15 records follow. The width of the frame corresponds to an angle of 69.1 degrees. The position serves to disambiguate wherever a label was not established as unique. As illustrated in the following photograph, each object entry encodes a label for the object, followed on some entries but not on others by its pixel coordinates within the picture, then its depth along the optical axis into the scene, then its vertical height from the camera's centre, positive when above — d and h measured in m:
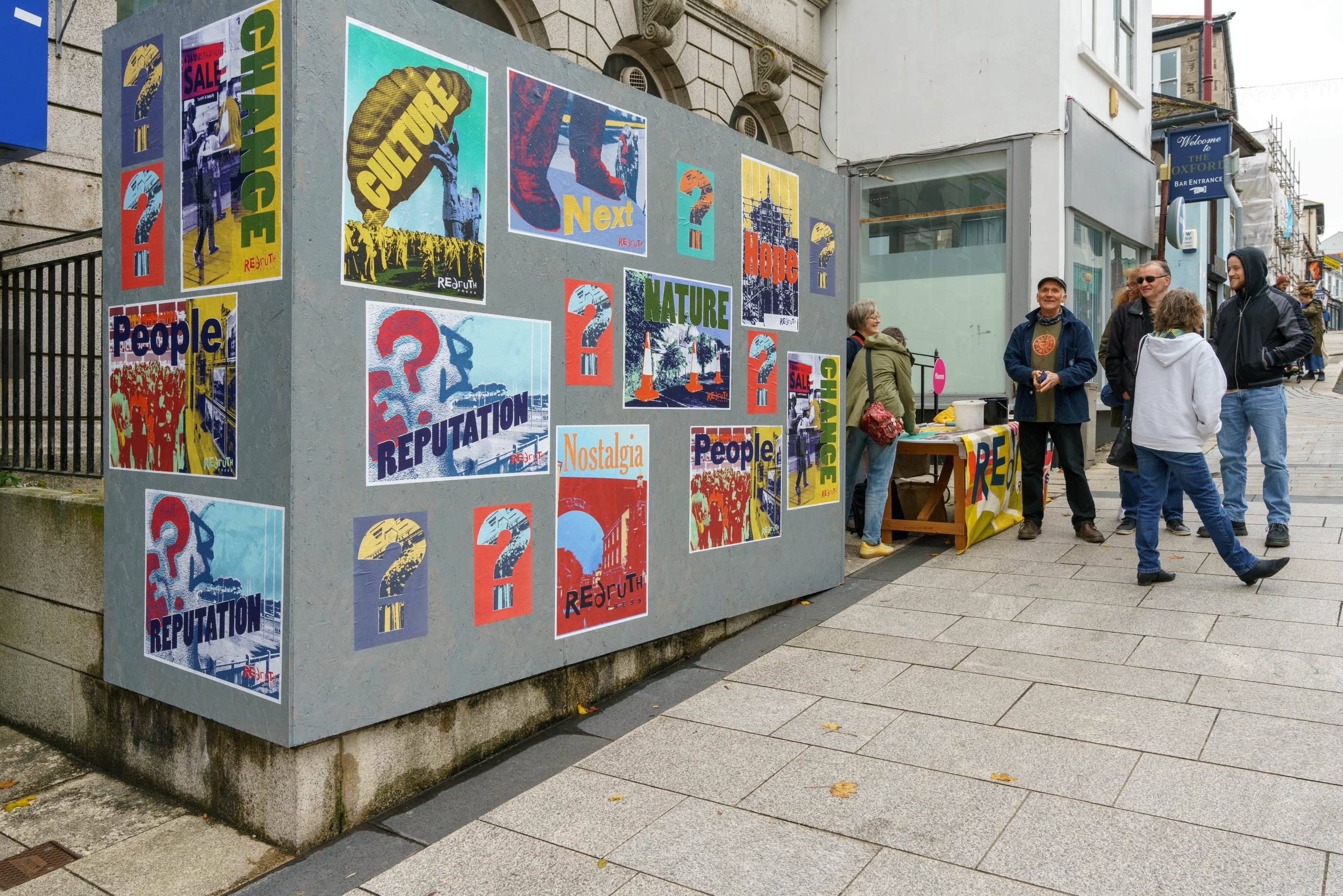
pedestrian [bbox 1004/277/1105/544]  7.14 +0.47
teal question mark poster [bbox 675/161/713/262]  4.84 +1.19
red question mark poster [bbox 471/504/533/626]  3.88 -0.46
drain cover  3.37 -1.47
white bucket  7.81 +0.27
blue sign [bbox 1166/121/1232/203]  16.03 +4.84
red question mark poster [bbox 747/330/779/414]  5.38 +0.43
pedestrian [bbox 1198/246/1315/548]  6.34 +0.53
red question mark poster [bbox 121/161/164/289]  3.73 +0.87
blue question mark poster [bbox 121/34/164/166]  3.69 +1.34
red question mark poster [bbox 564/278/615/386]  4.25 +0.52
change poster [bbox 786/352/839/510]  5.74 +0.11
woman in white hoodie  5.52 +0.16
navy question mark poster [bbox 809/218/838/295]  5.86 +1.16
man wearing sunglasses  6.88 +0.78
